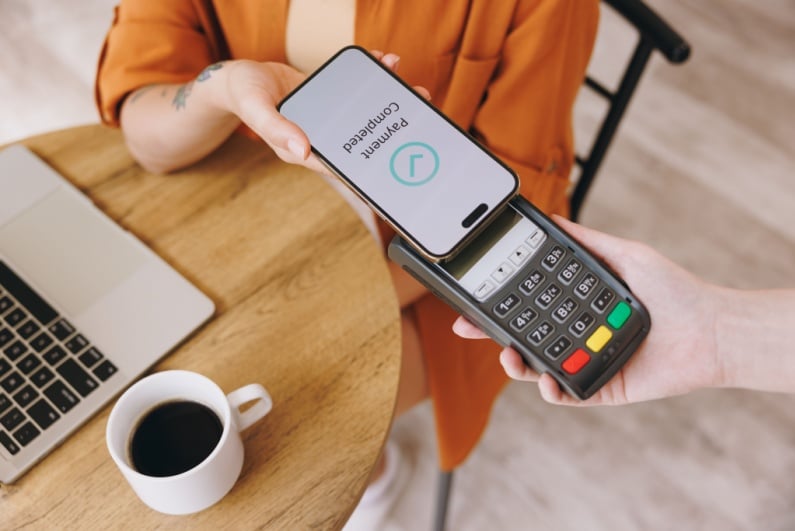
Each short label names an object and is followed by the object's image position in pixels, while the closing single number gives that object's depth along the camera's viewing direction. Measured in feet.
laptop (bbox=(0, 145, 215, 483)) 1.91
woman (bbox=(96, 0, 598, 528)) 2.31
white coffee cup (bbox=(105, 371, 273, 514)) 1.62
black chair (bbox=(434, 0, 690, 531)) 2.48
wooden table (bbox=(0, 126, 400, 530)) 1.82
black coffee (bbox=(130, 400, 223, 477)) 1.72
